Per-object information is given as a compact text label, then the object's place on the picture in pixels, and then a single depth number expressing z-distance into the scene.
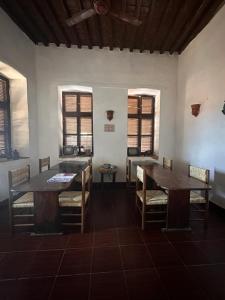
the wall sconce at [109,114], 4.44
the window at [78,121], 4.74
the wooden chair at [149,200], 2.54
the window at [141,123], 4.92
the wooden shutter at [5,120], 3.78
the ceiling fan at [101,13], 2.44
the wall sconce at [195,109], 3.68
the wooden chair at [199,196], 2.52
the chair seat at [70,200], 2.45
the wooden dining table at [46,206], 2.31
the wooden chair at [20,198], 2.28
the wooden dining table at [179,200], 2.39
